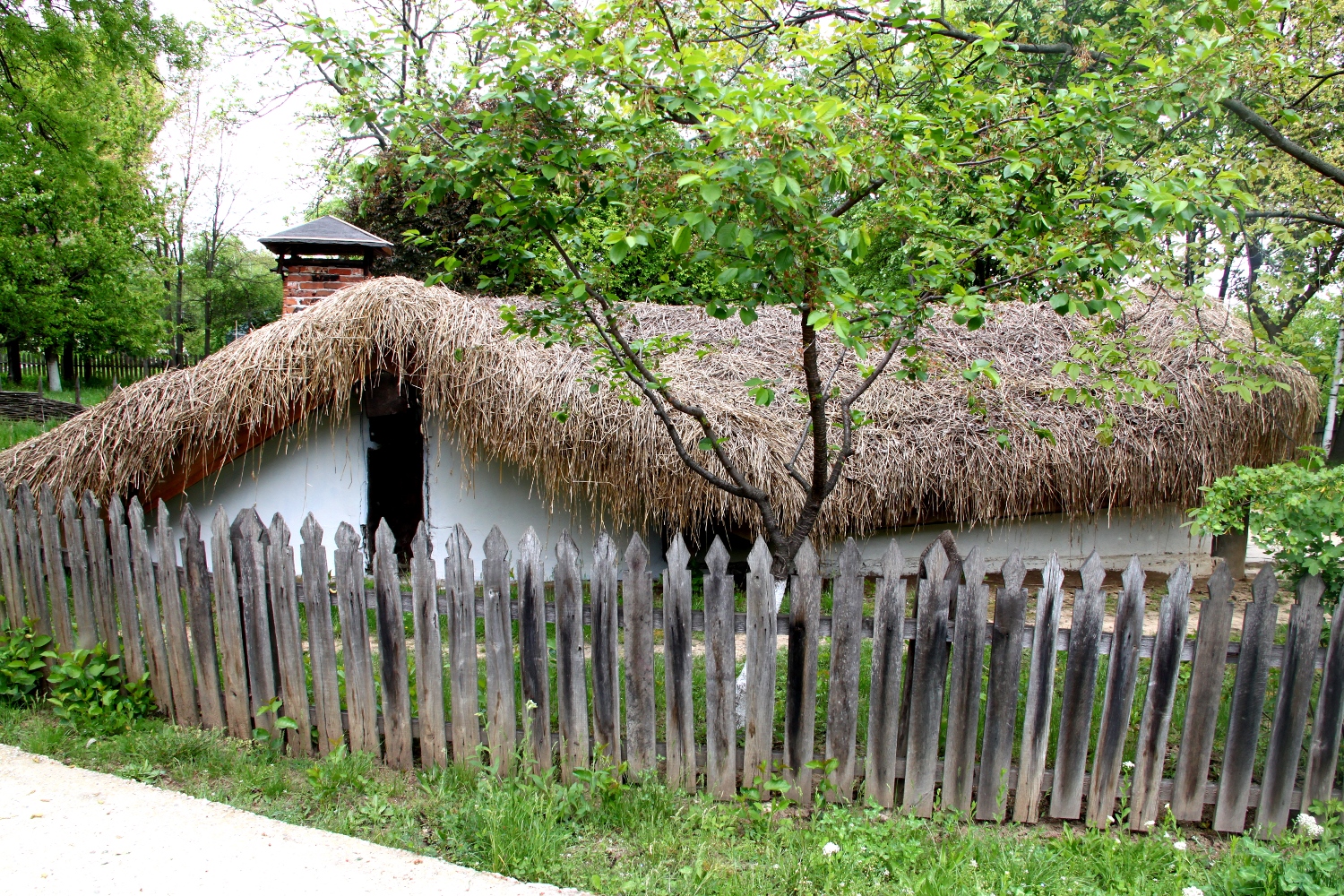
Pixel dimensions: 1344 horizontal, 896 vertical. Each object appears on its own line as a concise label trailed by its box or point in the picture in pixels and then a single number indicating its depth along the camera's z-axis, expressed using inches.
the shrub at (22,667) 170.4
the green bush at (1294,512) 138.2
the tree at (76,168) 322.3
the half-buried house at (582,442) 233.3
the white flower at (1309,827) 124.1
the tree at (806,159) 101.1
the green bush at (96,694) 159.8
